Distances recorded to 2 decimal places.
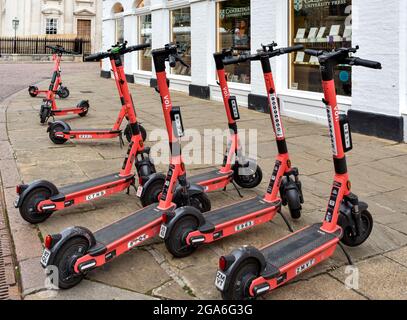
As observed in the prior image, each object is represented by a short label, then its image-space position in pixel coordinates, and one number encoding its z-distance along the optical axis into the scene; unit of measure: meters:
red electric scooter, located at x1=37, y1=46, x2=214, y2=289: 3.21
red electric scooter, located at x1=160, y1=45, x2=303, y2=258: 3.60
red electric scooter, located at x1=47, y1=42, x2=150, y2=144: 7.66
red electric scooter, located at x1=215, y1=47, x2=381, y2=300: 2.90
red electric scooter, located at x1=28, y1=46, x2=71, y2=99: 11.13
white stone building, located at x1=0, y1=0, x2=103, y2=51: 45.00
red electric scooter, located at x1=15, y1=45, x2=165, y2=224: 4.30
